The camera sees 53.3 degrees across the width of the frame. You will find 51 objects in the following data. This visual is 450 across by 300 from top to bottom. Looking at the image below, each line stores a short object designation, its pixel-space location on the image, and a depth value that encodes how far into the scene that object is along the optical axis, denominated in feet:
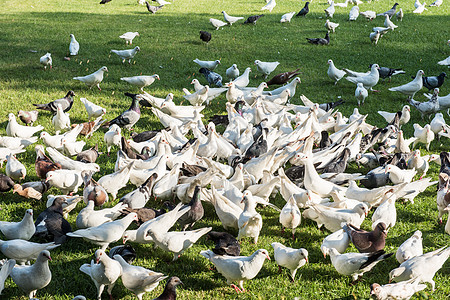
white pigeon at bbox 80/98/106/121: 31.73
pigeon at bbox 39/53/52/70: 41.73
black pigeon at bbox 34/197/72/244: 18.71
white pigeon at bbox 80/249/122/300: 15.31
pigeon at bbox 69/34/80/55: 46.68
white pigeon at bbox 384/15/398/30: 60.13
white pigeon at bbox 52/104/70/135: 29.55
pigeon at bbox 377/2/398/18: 66.08
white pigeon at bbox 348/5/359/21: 66.33
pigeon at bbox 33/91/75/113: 32.19
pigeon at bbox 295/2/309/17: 68.69
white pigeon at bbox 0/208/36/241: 18.16
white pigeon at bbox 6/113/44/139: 27.89
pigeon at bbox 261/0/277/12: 71.26
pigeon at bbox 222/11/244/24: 62.39
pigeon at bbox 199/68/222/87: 39.70
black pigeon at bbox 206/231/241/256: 17.43
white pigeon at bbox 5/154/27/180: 23.45
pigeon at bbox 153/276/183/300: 14.96
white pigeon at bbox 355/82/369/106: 36.77
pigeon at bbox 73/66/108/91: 37.40
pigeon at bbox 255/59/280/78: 42.37
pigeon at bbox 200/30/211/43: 52.85
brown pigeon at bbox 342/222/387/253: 17.72
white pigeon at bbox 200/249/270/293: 16.22
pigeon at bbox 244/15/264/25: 63.05
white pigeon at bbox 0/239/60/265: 17.12
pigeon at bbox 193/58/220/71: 43.45
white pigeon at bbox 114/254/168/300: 15.44
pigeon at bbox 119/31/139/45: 51.31
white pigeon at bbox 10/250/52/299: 15.49
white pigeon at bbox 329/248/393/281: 16.30
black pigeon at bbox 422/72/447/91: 40.01
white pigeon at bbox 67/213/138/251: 17.88
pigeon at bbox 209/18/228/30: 59.39
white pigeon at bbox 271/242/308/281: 16.62
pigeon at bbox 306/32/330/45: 54.49
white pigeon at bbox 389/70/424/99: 37.68
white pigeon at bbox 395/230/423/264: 17.27
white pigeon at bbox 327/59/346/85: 41.47
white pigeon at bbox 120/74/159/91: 37.76
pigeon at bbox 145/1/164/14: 68.25
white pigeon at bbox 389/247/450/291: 16.07
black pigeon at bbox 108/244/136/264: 17.22
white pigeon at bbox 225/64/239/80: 40.83
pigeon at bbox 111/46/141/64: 44.91
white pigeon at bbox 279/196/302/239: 19.46
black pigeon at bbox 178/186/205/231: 19.52
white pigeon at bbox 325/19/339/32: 59.82
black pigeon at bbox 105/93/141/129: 30.48
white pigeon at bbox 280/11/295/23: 64.44
